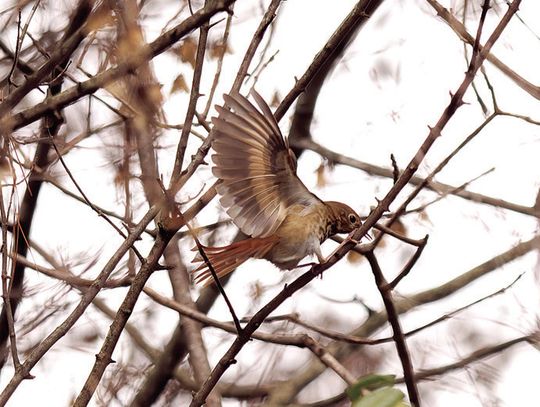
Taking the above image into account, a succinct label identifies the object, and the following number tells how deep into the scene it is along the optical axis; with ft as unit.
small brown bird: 16.53
